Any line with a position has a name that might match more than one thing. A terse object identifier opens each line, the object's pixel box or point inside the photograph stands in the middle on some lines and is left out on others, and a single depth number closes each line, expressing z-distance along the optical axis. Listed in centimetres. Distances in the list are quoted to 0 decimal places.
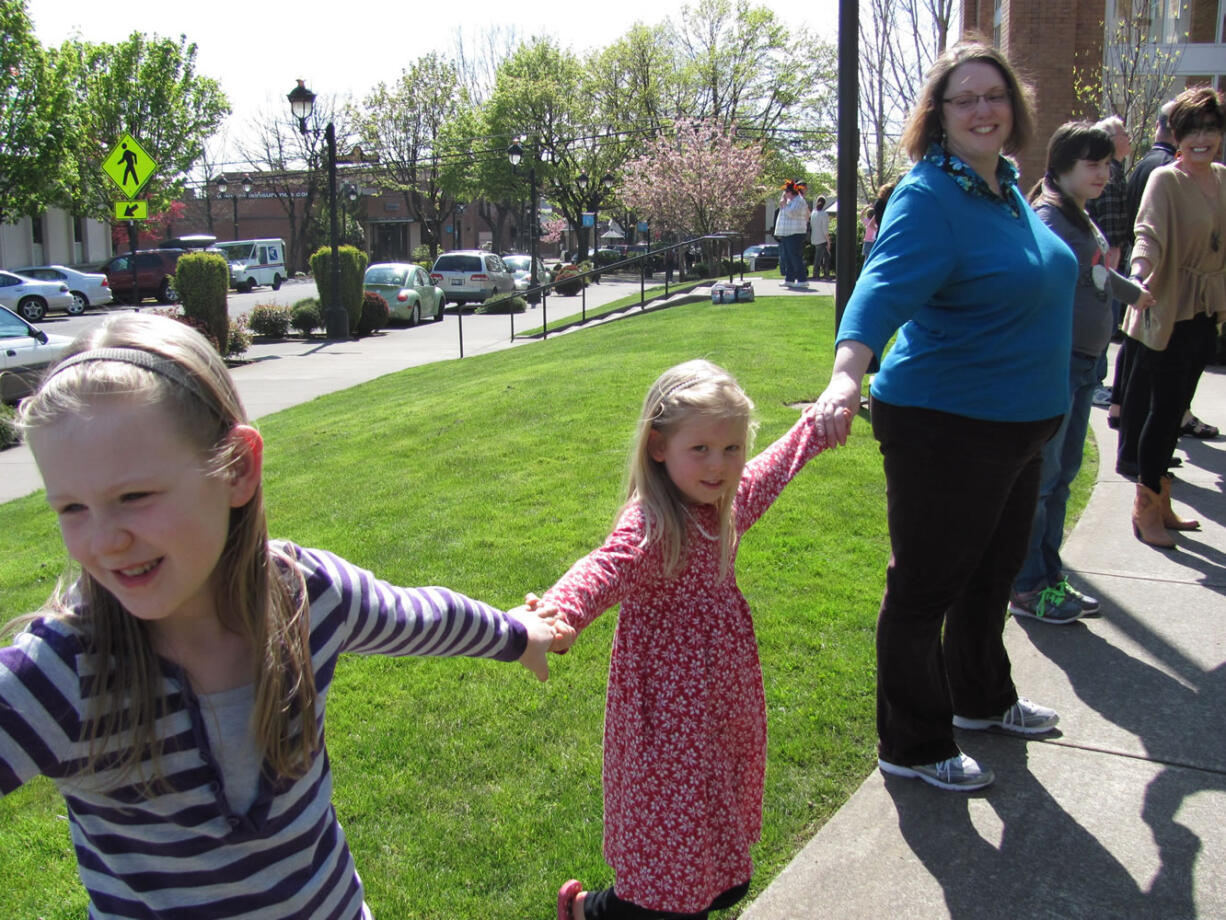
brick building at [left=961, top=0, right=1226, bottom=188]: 1664
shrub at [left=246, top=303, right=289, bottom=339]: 2252
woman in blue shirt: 269
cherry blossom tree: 3048
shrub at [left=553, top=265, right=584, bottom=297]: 3244
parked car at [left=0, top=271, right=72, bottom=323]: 2902
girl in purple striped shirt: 130
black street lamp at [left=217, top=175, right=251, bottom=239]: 5098
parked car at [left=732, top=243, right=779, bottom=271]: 4050
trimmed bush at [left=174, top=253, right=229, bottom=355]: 1892
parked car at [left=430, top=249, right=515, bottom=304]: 2972
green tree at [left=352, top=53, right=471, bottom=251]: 6055
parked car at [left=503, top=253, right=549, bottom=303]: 3321
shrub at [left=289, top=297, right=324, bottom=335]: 2303
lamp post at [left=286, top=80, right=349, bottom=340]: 2245
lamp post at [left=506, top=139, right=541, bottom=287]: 3278
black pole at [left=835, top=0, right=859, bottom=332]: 647
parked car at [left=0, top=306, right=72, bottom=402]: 1385
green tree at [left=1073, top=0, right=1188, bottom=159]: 1305
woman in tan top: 490
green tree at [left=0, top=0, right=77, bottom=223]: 3362
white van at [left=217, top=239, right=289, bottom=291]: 4247
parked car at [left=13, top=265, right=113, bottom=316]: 3161
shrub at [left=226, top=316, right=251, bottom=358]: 1916
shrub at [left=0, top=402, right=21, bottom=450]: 1154
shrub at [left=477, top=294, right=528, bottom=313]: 2706
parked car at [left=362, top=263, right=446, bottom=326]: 2541
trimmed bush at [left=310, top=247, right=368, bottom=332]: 2288
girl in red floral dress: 217
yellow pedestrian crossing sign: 1602
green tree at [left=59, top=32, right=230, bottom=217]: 4125
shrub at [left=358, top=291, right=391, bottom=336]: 2386
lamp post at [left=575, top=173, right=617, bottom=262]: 4640
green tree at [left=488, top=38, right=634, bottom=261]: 5509
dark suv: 3500
